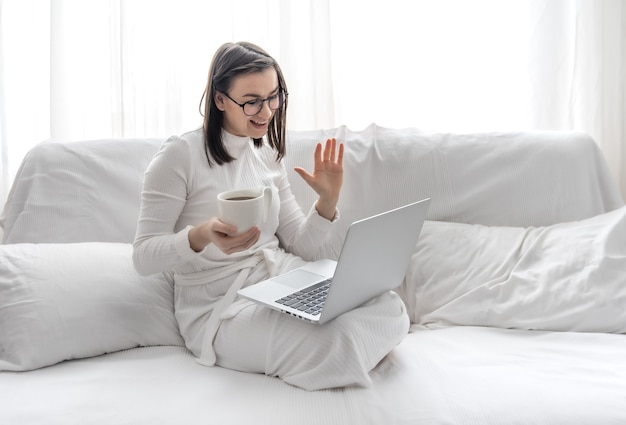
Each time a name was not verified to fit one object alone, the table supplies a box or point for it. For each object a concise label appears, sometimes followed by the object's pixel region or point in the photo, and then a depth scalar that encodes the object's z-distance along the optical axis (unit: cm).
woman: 126
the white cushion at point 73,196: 170
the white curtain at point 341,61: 218
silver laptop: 119
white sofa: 117
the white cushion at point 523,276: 151
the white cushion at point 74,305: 137
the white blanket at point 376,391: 113
